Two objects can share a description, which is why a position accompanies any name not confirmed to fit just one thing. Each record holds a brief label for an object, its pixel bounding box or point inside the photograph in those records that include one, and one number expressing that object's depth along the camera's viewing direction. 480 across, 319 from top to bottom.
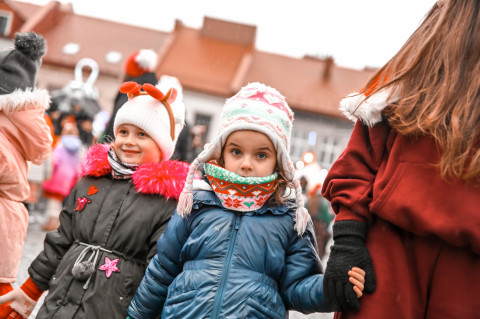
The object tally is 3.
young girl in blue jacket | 2.59
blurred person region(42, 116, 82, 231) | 10.34
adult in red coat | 2.18
